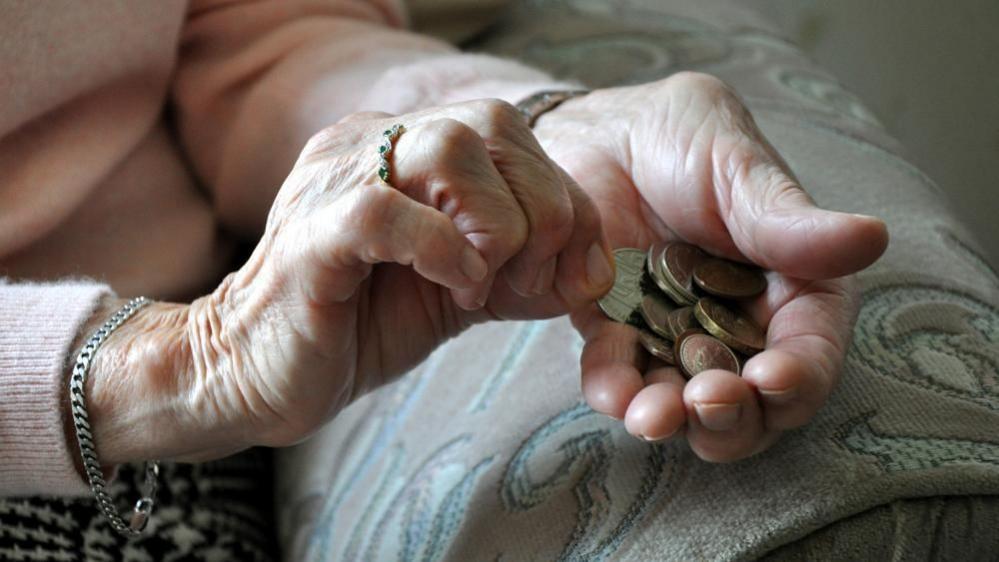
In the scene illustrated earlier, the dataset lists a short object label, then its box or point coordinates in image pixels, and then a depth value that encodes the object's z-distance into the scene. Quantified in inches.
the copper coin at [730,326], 23.1
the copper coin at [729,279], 24.6
